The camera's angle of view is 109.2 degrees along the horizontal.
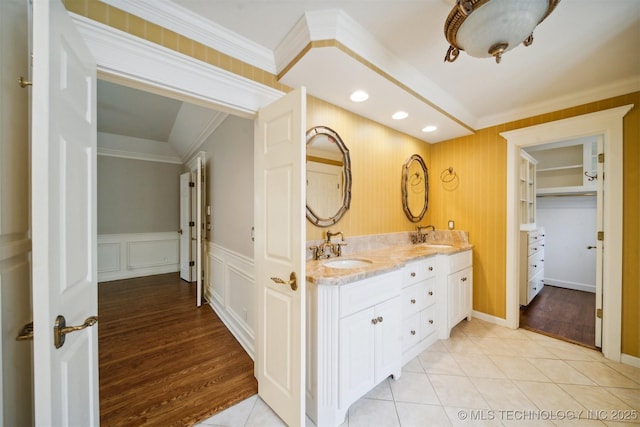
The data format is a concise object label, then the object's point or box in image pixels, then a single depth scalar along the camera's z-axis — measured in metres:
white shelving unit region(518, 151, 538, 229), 3.02
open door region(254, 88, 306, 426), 1.25
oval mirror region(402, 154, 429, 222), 2.84
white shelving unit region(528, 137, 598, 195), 3.52
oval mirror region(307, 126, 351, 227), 1.98
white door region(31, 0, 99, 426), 0.67
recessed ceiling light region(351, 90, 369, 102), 1.91
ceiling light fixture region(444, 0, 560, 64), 1.02
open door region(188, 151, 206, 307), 3.14
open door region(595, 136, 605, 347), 2.12
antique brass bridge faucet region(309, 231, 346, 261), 1.92
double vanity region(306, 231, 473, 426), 1.33
